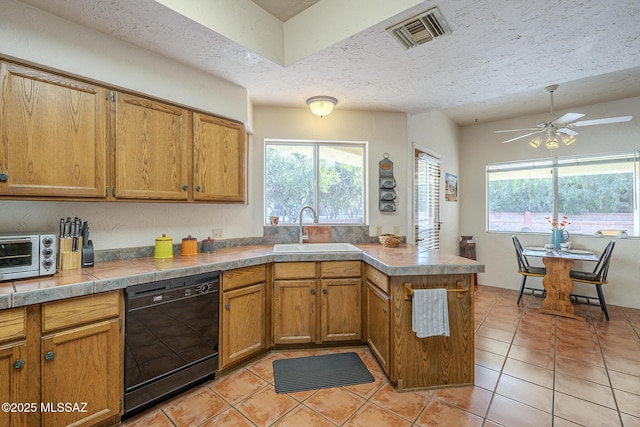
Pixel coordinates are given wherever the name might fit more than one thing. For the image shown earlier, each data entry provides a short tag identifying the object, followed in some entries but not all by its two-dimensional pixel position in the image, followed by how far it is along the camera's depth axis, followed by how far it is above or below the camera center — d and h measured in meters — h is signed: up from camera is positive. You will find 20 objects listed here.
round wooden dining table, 3.48 -0.84
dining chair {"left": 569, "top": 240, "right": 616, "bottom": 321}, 3.40 -0.78
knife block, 1.78 -0.27
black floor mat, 2.08 -1.23
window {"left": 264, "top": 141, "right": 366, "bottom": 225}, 3.21 +0.38
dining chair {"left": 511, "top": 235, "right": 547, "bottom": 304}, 3.84 -0.76
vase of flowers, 3.96 -0.28
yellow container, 2.23 -0.27
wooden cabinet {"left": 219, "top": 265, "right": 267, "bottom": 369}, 2.16 -0.80
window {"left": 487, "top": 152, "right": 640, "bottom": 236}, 3.81 +0.29
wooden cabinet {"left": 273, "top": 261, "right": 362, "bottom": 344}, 2.51 -0.79
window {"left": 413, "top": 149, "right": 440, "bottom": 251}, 3.71 +0.18
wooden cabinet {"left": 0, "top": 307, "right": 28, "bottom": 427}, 1.30 -0.69
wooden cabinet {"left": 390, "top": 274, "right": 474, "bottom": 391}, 2.02 -0.90
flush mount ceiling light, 2.92 +1.12
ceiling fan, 3.06 +0.98
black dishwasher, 1.71 -0.80
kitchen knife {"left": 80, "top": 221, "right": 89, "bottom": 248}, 1.87 -0.14
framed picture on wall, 4.64 +0.44
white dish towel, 1.94 -0.68
